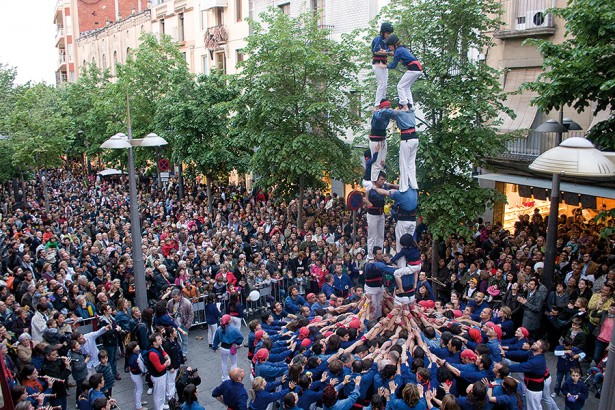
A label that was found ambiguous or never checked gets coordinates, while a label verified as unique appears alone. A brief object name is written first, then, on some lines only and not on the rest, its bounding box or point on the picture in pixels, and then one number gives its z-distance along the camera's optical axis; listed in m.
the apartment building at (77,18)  57.09
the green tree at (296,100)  18.70
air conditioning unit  17.75
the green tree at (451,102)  14.42
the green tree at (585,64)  11.42
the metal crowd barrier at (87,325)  11.66
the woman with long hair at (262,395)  8.31
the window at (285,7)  29.23
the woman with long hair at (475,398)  7.96
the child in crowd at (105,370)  9.67
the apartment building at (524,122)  17.20
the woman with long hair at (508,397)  8.15
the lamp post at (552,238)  12.63
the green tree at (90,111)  33.21
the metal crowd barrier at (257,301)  14.12
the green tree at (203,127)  23.94
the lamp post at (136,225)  12.69
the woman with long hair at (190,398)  7.73
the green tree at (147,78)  28.30
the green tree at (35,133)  25.50
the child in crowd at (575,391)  9.21
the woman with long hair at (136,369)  9.79
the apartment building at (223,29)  32.94
